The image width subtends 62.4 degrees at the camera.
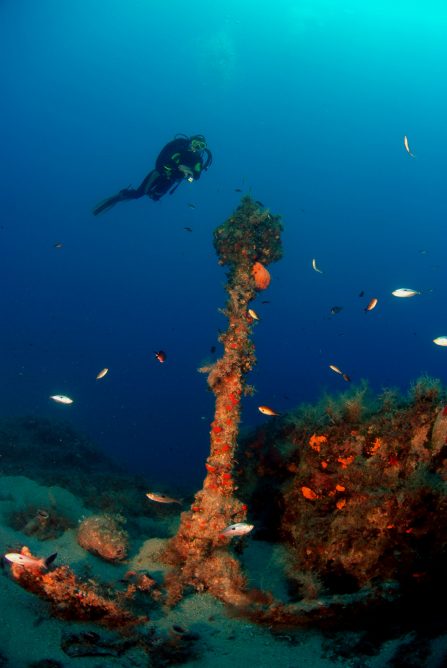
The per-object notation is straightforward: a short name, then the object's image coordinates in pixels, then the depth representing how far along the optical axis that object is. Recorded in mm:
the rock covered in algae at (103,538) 5770
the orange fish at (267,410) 7105
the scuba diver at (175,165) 11255
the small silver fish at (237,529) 4779
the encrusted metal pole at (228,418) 5312
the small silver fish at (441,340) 7692
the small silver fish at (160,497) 6324
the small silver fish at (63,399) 7585
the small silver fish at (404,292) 8070
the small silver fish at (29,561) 4262
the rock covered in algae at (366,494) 4441
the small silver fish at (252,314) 6512
